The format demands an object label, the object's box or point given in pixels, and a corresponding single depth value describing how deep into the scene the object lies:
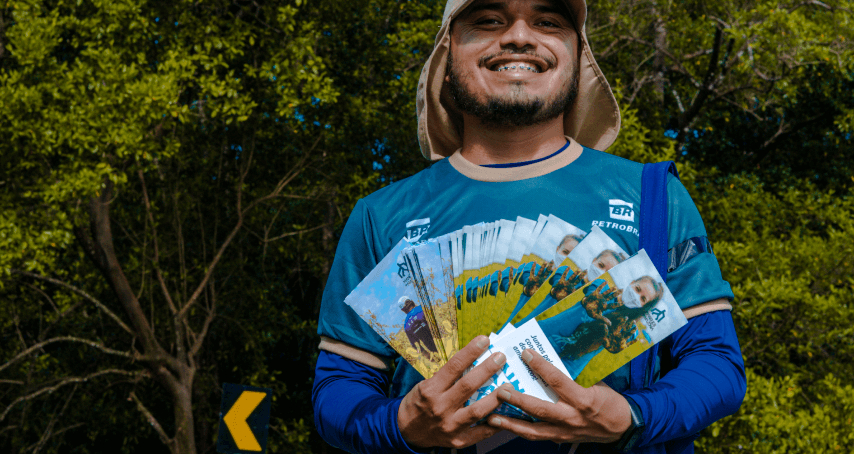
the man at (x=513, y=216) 1.24
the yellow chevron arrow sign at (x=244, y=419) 4.59
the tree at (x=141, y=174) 6.38
